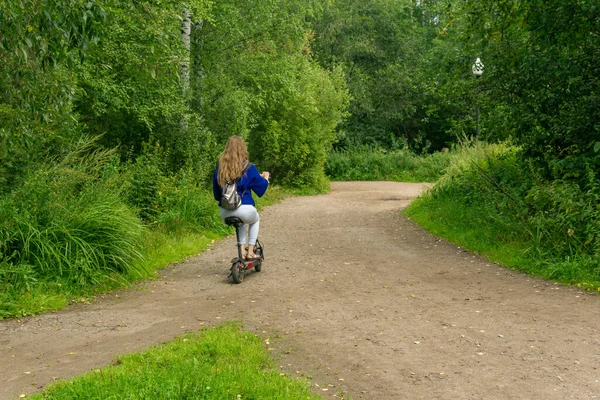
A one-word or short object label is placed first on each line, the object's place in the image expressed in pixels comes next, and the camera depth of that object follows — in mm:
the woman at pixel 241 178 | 9070
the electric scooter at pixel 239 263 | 8938
